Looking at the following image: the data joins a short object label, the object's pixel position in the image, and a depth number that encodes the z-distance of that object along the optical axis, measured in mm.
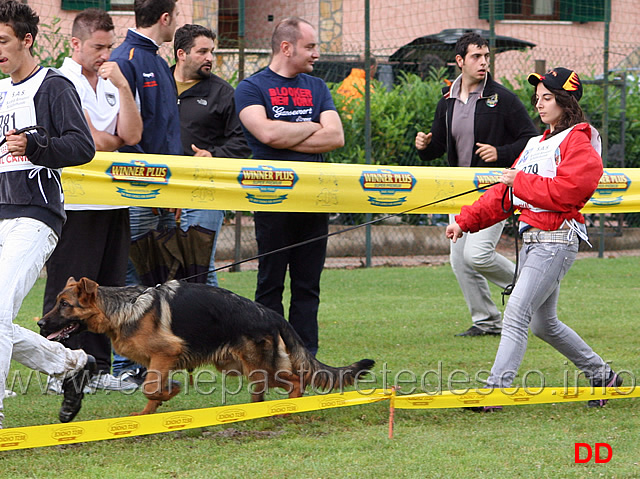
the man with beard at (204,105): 12859
